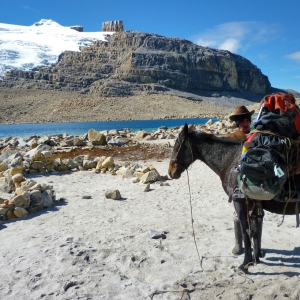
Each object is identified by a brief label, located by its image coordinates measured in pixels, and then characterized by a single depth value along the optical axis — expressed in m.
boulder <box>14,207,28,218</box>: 6.20
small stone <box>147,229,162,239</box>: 5.00
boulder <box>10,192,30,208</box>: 6.37
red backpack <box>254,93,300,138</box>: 3.36
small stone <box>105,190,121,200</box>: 7.45
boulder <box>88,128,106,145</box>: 19.39
